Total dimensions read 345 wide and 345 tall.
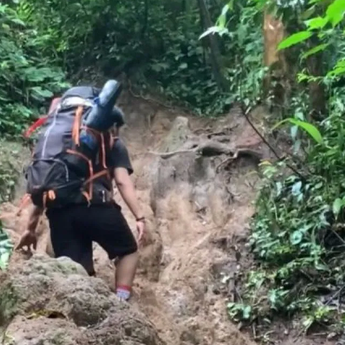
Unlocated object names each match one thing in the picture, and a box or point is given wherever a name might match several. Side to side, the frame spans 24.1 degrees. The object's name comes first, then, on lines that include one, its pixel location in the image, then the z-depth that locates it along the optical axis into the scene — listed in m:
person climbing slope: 5.12
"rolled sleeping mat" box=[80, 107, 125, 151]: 5.04
